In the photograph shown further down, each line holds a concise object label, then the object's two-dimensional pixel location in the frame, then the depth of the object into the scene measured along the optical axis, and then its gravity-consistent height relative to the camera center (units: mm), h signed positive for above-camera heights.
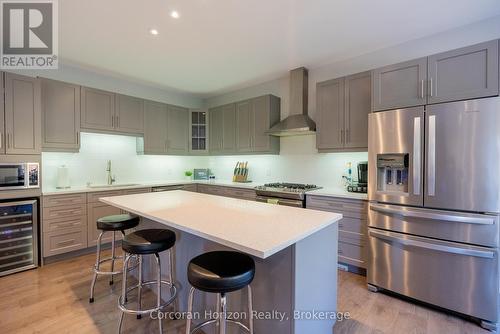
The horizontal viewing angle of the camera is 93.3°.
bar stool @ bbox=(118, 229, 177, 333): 1664 -576
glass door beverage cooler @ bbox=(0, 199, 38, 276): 2707 -830
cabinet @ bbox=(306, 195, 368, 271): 2672 -721
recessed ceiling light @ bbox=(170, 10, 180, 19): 2211 +1437
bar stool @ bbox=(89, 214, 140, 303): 2195 -555
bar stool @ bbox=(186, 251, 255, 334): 1179 -560
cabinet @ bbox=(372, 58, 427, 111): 2223 +792
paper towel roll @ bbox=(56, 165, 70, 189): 3348 -175
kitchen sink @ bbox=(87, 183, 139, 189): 3650 -315
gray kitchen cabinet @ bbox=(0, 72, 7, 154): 2695 +549
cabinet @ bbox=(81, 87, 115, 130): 3439 +849
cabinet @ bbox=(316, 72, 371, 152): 2881 +680
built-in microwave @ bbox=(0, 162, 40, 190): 2705 -111
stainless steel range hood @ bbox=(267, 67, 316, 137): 3451 +855
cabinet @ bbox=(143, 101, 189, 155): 4207 +689
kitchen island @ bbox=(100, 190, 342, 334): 1263 -564
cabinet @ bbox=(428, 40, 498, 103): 1908 +786
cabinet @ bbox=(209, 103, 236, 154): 4402 +703
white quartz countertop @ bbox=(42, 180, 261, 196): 3061 -321
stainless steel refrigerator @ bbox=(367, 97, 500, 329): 1860 -350
